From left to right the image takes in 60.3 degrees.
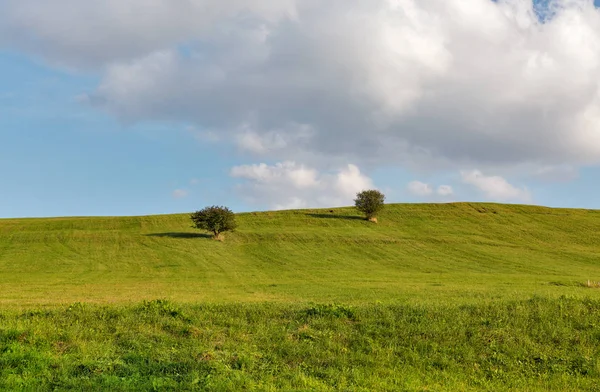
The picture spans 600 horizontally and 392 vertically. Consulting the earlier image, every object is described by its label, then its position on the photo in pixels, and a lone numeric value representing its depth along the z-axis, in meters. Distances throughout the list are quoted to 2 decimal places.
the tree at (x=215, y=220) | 74.38
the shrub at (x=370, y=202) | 90.81
